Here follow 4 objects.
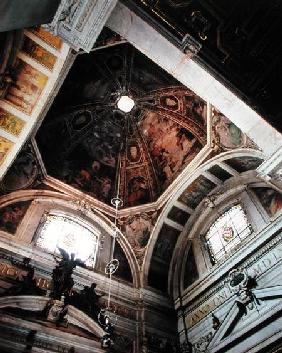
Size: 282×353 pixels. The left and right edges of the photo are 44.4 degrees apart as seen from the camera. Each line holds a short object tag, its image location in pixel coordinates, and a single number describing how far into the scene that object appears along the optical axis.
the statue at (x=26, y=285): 8.38
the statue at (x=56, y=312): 8.52
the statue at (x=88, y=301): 9.32
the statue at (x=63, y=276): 9.04
